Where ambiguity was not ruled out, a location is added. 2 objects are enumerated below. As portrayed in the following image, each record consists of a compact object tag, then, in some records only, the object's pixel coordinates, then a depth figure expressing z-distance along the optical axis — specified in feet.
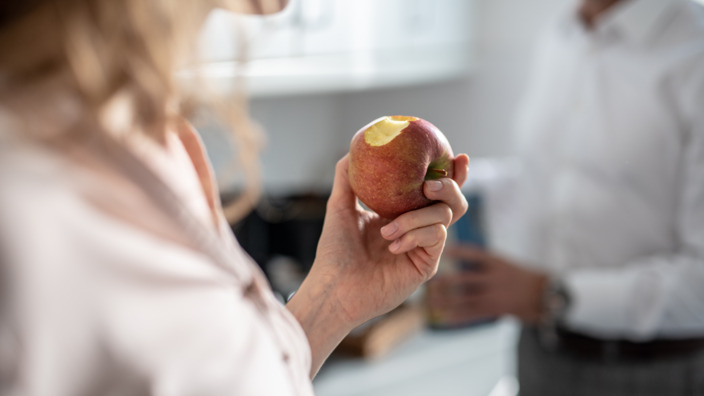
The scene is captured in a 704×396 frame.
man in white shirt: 3.83
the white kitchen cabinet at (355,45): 4.91
